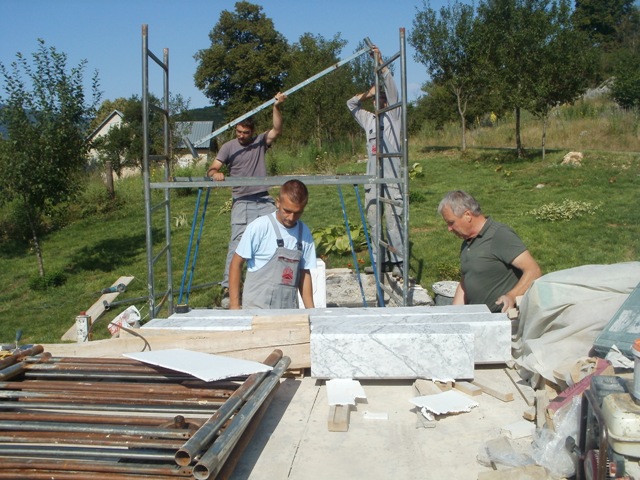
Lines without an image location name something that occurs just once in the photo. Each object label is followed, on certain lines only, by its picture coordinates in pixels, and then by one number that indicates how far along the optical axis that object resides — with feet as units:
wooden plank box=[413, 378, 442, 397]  10.89
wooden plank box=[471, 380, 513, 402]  10.72
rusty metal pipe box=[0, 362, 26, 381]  10.46
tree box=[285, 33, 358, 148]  78.28
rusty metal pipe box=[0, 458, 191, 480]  7.43
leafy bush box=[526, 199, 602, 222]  39.17
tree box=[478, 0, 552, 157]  62.28
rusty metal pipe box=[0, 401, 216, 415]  9.49
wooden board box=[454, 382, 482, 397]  10.93
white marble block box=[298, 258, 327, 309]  22.99
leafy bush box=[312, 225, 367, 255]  33.28
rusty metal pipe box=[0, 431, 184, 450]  7.90
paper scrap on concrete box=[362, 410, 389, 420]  10.25
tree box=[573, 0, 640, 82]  174.60
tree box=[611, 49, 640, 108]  95.91
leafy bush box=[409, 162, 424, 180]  58.49
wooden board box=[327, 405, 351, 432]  9.81
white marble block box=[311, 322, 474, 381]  11.15
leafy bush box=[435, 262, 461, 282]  29.07
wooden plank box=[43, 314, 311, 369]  11.81
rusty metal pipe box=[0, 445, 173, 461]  7.88
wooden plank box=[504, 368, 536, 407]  10.58
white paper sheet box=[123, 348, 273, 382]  10.07
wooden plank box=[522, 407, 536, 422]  9.85
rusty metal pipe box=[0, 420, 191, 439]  8.16
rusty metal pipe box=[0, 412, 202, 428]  8.67
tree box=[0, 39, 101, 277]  40.11
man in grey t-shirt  23.94
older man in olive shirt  15.55
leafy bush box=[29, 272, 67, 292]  38.81
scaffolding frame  19.03
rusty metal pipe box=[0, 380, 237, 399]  9.84
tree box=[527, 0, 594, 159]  61.57
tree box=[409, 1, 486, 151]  75.46
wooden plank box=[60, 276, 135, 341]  27.53
